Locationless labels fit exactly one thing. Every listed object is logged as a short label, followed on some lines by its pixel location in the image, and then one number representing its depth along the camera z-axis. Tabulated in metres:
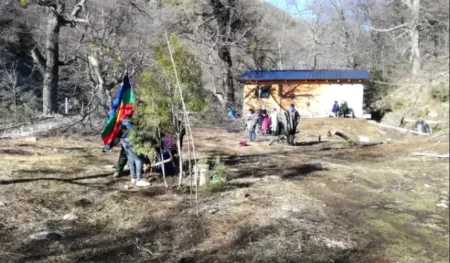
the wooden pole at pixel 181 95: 6.98
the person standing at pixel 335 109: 26.17
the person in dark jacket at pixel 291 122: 15.52
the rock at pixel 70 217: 6.36
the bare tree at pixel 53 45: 22.95
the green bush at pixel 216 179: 7.77
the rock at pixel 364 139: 18.25
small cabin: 25.83
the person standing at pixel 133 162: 8.05
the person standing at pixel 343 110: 25.73
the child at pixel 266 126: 18.64
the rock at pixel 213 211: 6.61
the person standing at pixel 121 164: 8.69
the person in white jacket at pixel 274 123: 17.24
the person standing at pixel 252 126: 17.12
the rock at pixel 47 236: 5.53
